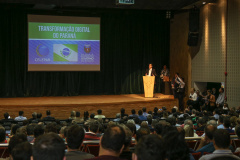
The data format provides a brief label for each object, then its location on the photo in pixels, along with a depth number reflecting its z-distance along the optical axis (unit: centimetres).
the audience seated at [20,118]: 853
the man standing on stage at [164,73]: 1448
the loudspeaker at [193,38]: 1366
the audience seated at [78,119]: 778
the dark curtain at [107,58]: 1423
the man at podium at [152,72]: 1327
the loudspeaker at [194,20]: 1362
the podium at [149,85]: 1324
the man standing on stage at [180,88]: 1348
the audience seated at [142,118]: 810
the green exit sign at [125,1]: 1148
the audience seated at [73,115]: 878
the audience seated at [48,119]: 802
